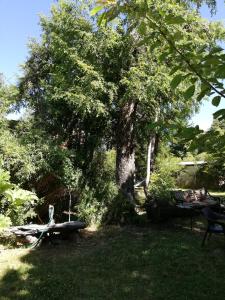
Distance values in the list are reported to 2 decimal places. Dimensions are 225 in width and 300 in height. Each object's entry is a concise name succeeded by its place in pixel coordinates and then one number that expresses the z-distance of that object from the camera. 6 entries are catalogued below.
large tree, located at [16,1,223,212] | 7.98
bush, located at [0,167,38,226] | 5.42
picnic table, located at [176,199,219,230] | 7.58
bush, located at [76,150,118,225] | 7.50
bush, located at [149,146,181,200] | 9.20
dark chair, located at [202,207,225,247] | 5.84
